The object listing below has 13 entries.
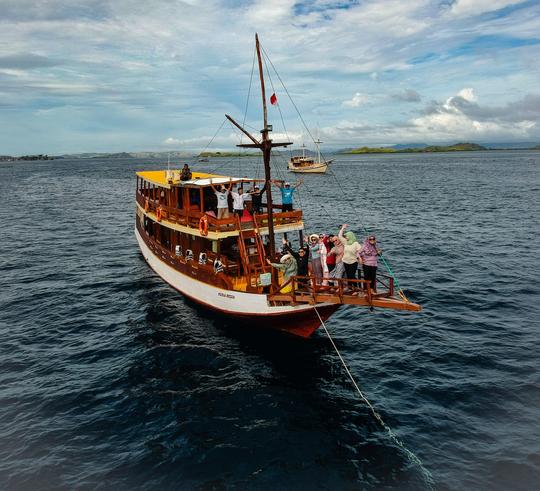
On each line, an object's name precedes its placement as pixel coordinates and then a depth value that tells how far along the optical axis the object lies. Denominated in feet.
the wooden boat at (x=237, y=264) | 50.57
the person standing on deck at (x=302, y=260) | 50.72
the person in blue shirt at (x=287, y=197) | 65.82
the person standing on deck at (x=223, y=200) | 64.85
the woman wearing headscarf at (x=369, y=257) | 47.70
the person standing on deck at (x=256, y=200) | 71.08
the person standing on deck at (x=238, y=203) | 64.03
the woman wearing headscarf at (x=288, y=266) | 51.16
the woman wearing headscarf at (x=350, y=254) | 48.55
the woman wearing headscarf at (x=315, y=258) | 52.44
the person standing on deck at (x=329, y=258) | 53.62
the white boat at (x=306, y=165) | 404.61
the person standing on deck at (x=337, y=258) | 50.31
